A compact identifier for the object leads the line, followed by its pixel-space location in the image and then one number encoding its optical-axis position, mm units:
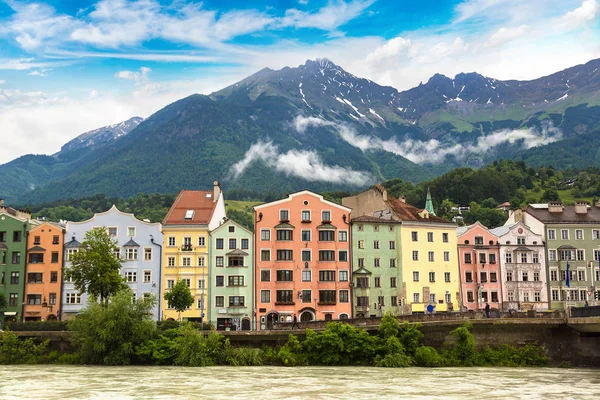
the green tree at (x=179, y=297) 73438
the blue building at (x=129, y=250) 80938
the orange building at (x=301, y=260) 81250
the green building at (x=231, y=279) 80562
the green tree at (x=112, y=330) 58812
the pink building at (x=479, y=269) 87000
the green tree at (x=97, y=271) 68938
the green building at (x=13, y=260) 80125
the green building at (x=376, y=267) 82500
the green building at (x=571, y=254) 87125
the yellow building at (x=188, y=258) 80438
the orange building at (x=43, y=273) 80250
